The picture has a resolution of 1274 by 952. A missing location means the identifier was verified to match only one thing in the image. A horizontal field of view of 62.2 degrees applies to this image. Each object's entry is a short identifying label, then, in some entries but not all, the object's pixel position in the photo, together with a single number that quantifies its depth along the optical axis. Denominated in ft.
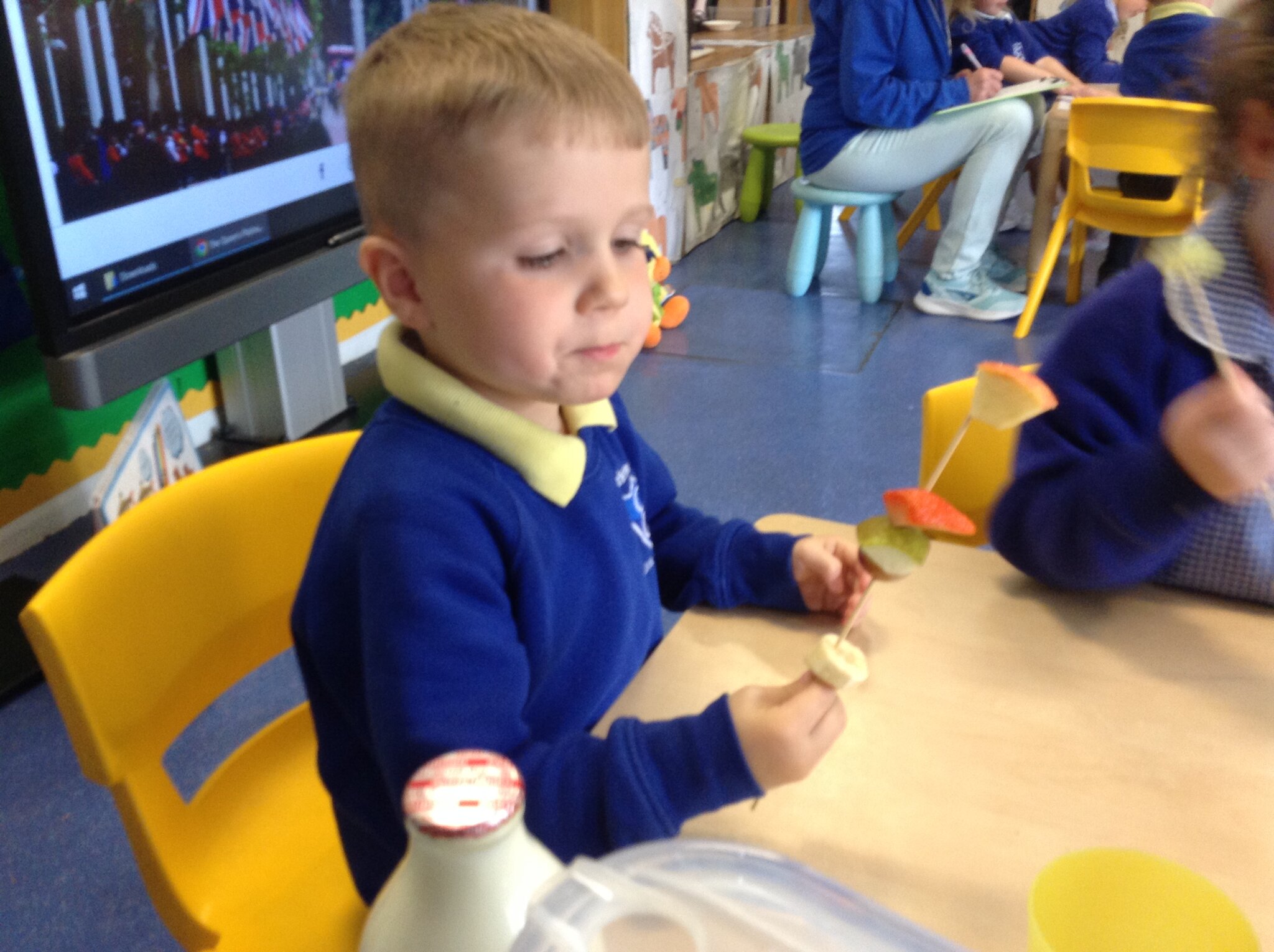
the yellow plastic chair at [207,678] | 2.42
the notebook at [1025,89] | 11.10
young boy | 1.98
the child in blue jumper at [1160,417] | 2.66
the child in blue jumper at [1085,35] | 14.56
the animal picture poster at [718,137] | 13.39
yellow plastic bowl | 1.51
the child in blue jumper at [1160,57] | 10.31
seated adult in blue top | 10.90
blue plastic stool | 11.61
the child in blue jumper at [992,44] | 13.84
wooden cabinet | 9.69
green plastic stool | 13.91
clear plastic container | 1.21
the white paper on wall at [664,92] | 11.12
